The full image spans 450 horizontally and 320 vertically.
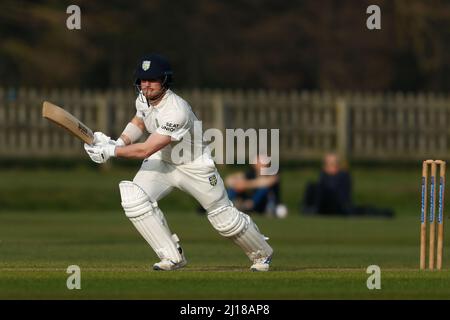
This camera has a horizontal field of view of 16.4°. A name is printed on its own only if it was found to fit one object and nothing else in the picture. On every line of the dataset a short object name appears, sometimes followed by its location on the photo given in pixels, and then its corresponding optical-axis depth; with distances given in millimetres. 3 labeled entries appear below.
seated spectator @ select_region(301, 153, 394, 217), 24188
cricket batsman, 11992
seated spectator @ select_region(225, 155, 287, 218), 24625
